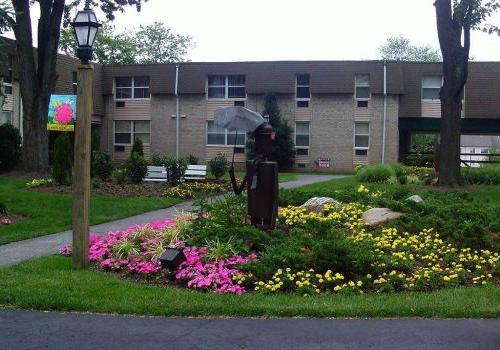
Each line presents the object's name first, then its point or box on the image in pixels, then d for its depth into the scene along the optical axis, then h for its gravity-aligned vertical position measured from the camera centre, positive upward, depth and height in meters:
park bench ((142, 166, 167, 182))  24.41 -0.87
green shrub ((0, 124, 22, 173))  27.52 +0.04
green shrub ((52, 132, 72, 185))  20.38 -0.42
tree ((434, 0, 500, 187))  19.72 +2.36
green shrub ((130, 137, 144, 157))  32.09 +0.26
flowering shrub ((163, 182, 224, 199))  20.25 -1.19
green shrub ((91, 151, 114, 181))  23.09 -0.52
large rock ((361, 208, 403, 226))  11.30 -1.06
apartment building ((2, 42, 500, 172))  38.12 +3.16
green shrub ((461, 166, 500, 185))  22.20 -0.63
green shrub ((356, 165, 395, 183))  23.11 -0.64
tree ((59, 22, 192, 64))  65.56 +11.36
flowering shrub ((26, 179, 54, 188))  20.83 -1.09
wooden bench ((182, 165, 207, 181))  25.42 -0.77
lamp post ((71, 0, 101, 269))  9.09 -0.26
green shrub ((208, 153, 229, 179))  25.52 -0.51
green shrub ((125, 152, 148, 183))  23.36 -0.60
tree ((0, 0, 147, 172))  25.28 +2.91
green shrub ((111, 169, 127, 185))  22.72 -0.91
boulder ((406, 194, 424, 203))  12.69 -0.84
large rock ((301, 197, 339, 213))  12.86 -0.99
